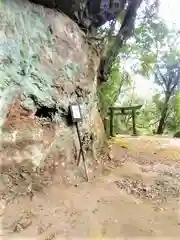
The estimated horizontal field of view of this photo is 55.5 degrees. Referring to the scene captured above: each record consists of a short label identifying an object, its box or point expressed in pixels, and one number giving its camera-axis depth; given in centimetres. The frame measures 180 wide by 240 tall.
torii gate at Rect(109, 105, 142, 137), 609
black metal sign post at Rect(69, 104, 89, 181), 324
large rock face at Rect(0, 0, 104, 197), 267
